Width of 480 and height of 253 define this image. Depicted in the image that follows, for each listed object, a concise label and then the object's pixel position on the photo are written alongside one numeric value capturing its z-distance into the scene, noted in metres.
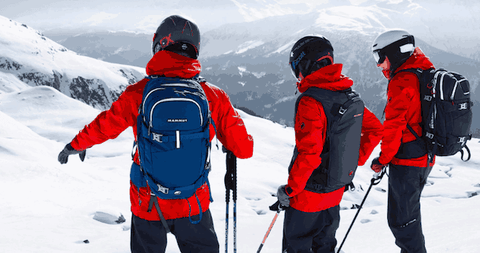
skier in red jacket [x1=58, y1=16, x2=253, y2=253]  2.64
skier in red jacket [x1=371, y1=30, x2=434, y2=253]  3.59
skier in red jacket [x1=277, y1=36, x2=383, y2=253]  2.90
